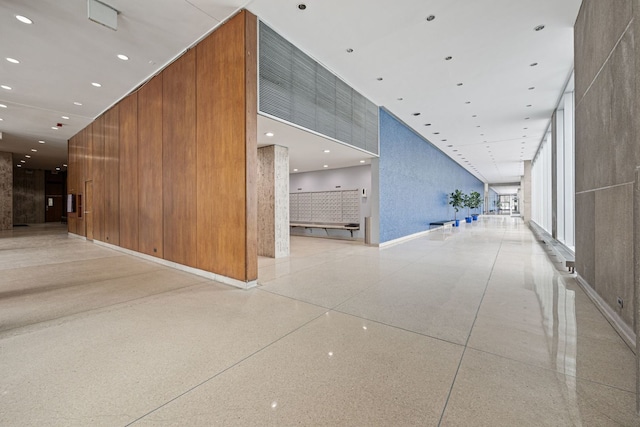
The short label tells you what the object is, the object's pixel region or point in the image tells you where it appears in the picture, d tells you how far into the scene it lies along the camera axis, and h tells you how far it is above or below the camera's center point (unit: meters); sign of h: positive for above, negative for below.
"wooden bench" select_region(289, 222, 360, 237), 10.88 -0.57
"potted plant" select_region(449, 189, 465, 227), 17.62 +0.72
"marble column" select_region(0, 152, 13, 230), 14.33 +1.15
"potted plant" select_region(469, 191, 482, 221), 21.97 +0.95
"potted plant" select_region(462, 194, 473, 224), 20.41 +0.71
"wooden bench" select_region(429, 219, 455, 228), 13.72 -0.63
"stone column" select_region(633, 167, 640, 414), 1.74 -0.36
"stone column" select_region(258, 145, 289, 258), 7.51 +0.28
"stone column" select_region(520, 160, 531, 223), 18.62 +1.56
